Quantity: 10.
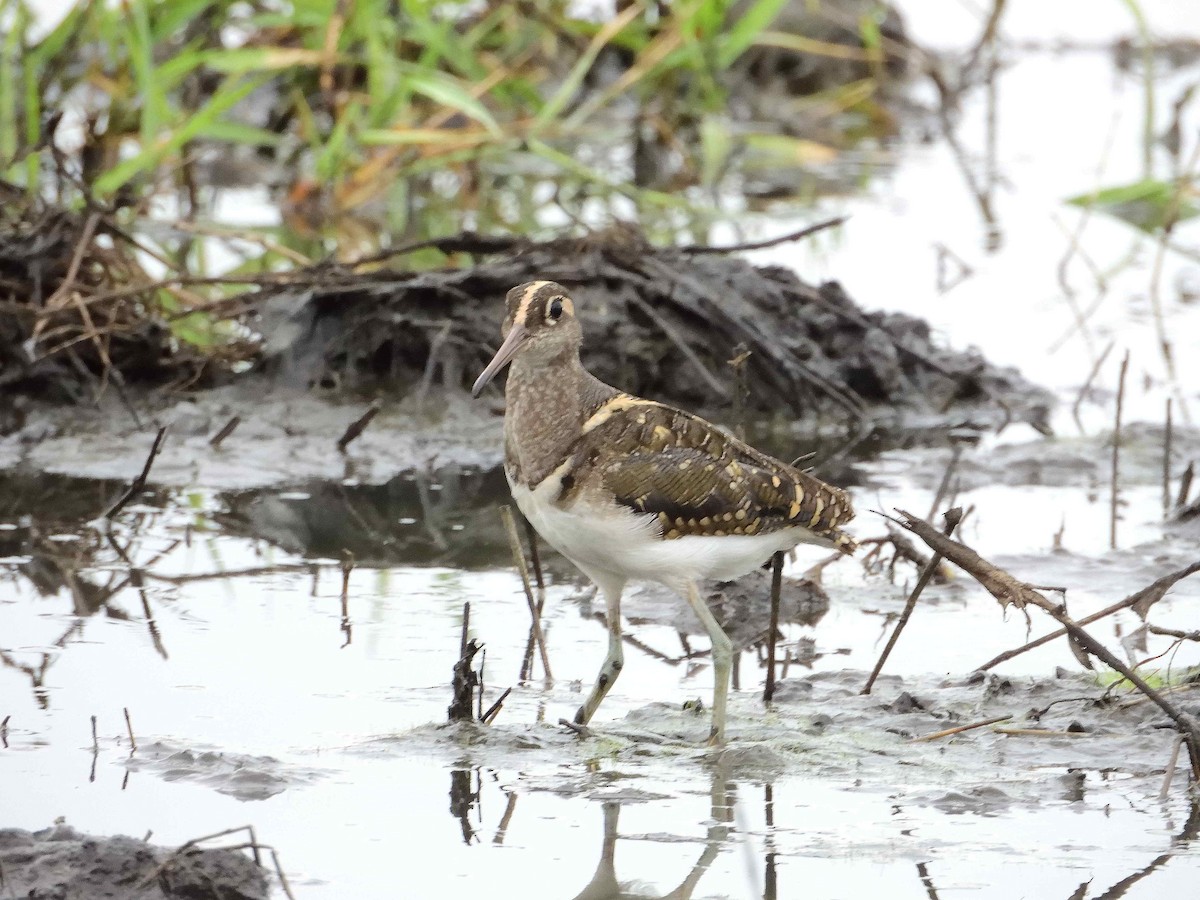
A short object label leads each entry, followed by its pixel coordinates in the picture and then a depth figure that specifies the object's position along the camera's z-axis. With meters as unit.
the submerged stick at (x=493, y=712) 9.62
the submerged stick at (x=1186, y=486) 13.91
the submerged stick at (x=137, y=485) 12.46
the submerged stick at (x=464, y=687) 9.57
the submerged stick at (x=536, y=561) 11.65
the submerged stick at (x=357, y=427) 14.84
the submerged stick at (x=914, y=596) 9.80
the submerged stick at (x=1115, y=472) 13.77
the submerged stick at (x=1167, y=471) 14.35
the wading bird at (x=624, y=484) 9.81
